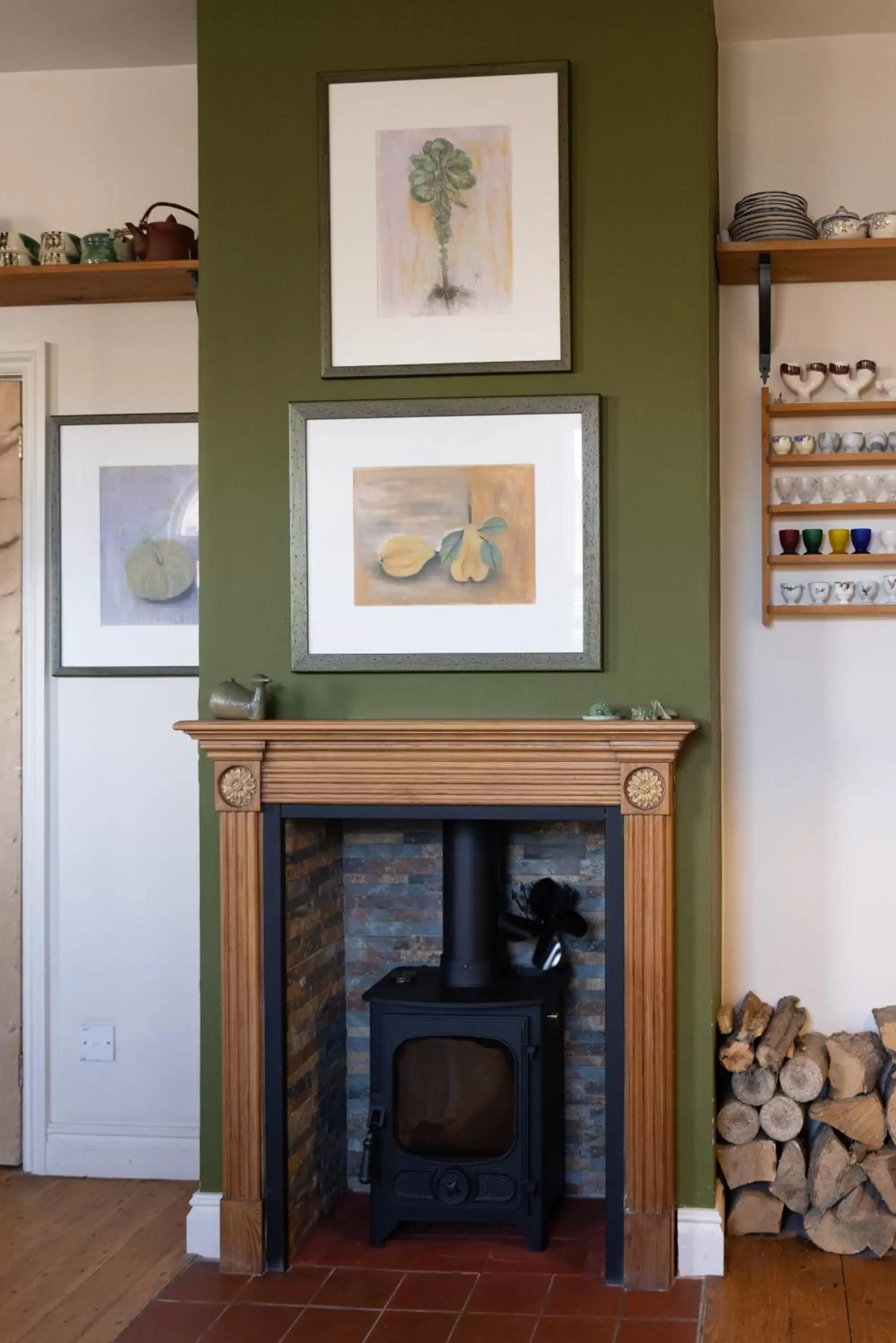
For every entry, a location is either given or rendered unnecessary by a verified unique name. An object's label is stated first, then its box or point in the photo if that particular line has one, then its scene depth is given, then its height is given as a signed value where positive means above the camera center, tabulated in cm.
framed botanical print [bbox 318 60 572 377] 314 +103
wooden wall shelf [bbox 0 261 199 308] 352 +102
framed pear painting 314 +32
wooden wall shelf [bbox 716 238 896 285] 336 +103
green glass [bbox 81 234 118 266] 354 +109
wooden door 386 -26
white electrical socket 381 -100
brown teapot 352 +110
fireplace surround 305 -28
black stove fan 346 -61
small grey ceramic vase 315 -6
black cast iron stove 323 -95
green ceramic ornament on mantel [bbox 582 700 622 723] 305 -8
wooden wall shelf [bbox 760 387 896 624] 353 +42
